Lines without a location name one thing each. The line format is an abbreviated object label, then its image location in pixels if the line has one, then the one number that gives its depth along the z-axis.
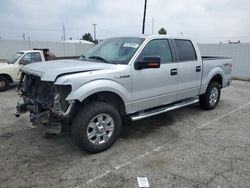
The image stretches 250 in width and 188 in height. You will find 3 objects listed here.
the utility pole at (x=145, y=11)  20.42
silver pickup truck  3.33
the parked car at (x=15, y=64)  8.57
